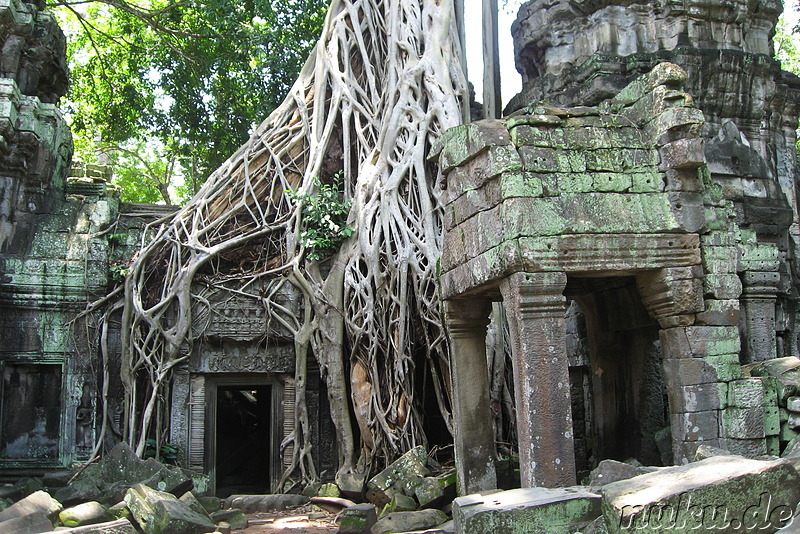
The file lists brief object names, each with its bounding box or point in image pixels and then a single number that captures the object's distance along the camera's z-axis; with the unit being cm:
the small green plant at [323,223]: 866
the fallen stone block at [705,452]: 431
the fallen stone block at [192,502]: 604
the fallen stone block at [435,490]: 625
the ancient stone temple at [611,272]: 486
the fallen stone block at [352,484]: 754
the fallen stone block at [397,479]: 654
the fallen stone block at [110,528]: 457
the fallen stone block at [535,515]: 371
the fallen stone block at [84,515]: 556
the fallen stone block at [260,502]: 746
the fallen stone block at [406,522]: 566
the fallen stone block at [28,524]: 488
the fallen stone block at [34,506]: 522
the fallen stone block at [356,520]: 582
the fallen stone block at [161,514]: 529
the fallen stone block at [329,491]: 770
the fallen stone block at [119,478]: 654
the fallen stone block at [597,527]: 357
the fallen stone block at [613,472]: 450
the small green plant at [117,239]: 890
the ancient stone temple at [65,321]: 829
